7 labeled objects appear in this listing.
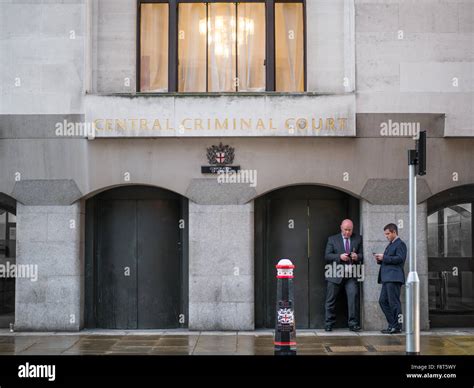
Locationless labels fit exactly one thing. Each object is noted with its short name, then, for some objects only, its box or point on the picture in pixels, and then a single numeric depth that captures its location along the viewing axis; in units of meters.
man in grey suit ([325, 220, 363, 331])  16.42
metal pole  12.19
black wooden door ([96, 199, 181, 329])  17.17
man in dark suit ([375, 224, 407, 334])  15.81
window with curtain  17.20
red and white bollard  12.38
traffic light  12.66
